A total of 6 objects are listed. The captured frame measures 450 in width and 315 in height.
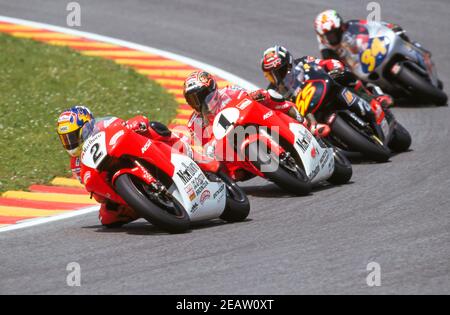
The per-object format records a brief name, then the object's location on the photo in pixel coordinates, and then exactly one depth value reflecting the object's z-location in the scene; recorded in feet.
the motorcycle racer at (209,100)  64.69
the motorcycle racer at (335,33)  91.71
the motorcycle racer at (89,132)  57.36
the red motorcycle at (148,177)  54.39
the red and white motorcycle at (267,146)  64.95
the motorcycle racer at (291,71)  72.69
